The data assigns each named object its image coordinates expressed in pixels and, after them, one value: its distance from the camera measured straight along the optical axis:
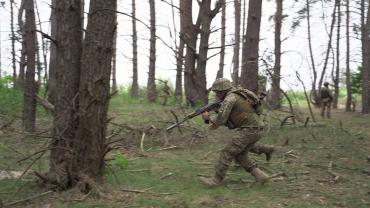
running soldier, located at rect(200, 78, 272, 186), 7.57
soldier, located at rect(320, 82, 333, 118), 19.70
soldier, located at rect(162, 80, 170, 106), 18.68
